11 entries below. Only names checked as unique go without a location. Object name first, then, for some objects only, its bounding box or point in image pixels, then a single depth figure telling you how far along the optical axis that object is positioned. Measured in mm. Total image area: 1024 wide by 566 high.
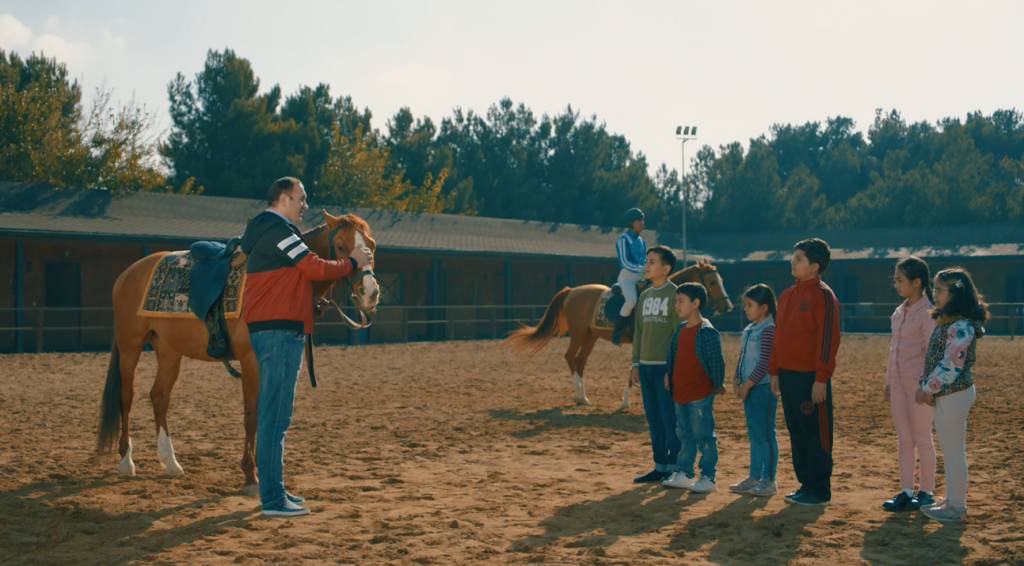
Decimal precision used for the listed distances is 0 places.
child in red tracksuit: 4750
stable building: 18406
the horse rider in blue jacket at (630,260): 8961
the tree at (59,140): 30922
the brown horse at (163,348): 5219
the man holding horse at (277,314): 4480
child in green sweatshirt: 5535
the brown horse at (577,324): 10023
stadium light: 35562
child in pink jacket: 4645
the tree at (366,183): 40125
